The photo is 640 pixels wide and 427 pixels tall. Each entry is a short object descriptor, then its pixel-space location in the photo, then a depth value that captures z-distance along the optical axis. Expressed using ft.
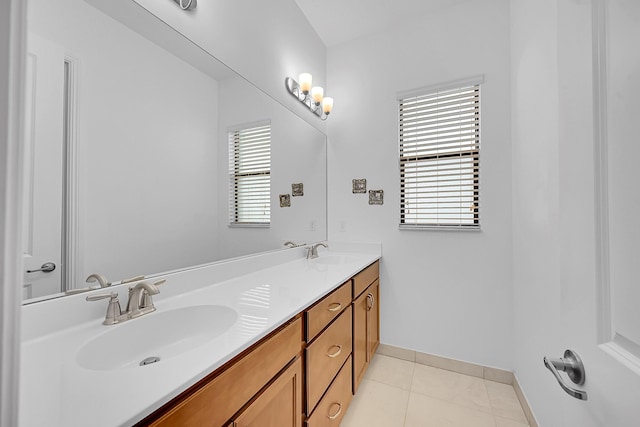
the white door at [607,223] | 1.24
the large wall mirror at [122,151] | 2.47
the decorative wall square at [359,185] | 7.47
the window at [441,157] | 6.33
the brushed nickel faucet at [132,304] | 2.75
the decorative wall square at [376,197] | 7.23
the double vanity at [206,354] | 1.64
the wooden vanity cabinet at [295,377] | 2.00
